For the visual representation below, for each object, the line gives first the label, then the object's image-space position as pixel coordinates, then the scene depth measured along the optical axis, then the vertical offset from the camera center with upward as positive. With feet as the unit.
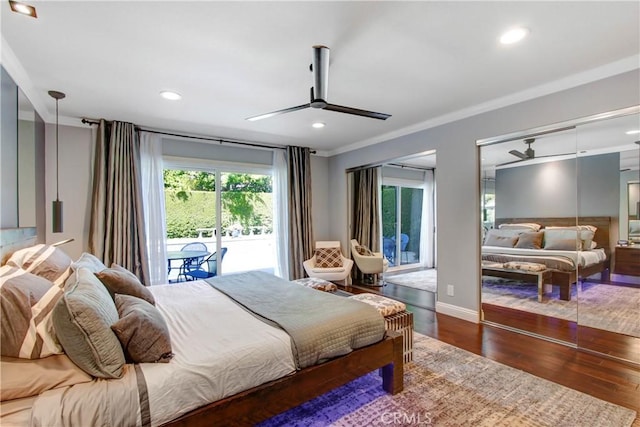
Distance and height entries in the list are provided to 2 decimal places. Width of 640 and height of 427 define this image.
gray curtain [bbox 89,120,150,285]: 12.07 +0.45
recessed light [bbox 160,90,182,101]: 9.72 +3.95
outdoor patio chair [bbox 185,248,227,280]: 15.02 -2.81
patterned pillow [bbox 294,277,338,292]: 11.01 -2.71
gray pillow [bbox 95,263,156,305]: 6.54 -1.57
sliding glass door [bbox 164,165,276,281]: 14.49 -0.09
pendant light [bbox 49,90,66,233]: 9.60 +0.11
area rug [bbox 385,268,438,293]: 17.38 -4.25
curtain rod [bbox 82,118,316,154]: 12.19 +3.74
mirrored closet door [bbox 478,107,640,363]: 9.32 -0.76
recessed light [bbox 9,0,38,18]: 5.56 +3.92
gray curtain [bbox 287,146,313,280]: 16.89 +0.17
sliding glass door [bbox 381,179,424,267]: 20.70 -0.70
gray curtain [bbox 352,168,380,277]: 18.30 +0.28
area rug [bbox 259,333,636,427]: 6.11 -4.23
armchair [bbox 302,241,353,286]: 15.87 -2.83
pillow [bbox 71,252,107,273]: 6.82 -1.19
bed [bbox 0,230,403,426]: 4.03 -2.57
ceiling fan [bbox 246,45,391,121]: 6.77 +3.15
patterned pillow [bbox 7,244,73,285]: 6.02 -1.02
